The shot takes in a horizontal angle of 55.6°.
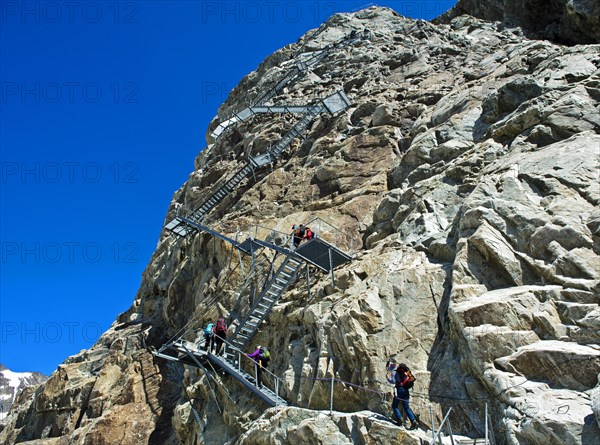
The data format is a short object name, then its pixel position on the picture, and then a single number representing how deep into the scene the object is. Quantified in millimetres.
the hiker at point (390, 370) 14412
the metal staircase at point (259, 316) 19498
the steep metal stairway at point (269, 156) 33250
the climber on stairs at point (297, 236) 21781
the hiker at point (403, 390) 13383
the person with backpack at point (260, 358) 18344
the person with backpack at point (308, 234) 21681
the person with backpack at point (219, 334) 20312
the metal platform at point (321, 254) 19812
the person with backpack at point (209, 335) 20089
